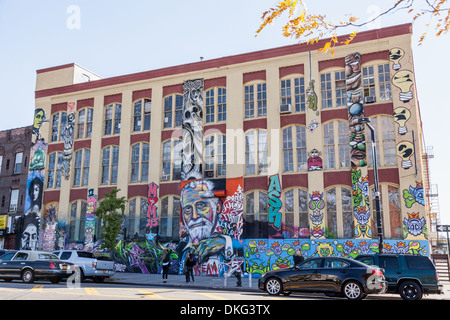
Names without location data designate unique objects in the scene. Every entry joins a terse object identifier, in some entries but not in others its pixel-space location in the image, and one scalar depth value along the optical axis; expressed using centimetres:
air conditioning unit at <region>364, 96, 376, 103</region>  2356
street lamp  1768
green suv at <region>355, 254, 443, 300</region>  1456
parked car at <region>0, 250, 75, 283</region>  1727
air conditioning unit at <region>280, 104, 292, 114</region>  2508
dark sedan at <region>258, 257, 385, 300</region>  1358
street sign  2381
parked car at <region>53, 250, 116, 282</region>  1878
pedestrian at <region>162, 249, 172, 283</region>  2595
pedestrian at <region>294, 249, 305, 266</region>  2285
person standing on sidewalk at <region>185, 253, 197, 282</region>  2089
